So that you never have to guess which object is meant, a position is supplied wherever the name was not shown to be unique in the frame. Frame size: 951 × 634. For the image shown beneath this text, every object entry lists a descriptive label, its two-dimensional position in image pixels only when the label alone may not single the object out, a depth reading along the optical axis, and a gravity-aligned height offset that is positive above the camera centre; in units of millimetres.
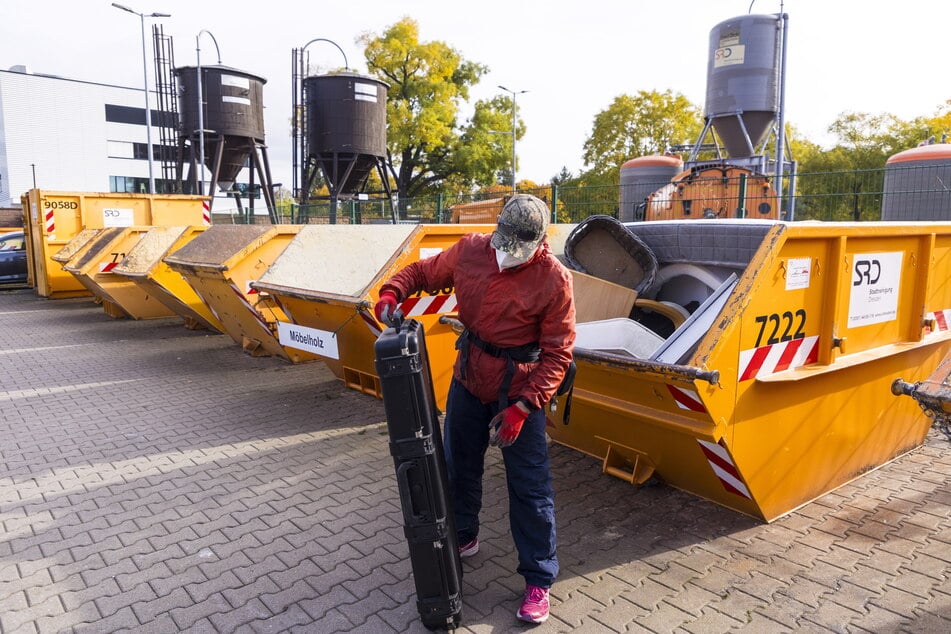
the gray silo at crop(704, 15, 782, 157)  15227 +3424
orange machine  10422 +552
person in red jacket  2711 -549
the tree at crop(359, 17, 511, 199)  34062 +5693
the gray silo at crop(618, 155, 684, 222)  16281 +1412
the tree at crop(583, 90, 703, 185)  31844 +4744
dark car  16688 -795
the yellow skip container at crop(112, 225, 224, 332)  8523 -620
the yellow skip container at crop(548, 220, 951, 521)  3094 -662
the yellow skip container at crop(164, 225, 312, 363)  6629 -450
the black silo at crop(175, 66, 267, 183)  17891 +3230
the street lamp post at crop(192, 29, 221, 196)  16984 +2492
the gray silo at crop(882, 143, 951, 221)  9133 +587
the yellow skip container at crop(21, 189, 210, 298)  13734 +241
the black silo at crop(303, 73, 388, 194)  18422 +2895
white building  48406 +6760
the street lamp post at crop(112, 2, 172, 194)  19938 +4793
